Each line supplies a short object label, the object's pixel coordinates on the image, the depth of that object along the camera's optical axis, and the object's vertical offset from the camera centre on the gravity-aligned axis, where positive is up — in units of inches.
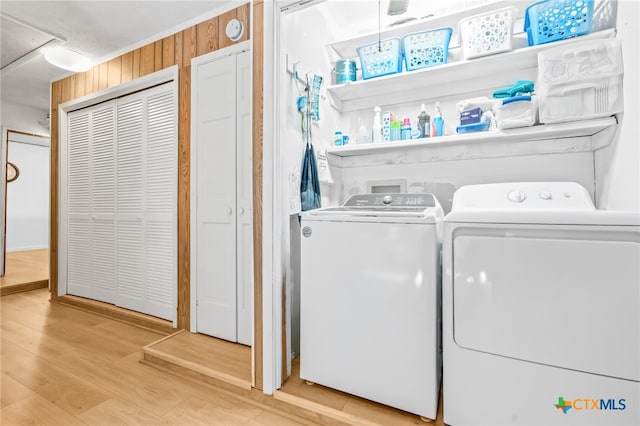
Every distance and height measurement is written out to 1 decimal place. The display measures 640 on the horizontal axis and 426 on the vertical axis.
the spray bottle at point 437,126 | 76.7 +23.5
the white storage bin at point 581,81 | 53.1 +25.6
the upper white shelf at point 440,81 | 65.9 +35.9
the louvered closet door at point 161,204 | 99.7 +4.5
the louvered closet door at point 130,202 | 108.1 +5.5
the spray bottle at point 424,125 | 78.4 +24.5
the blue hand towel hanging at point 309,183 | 72.7 +8.2
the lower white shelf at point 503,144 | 59.6 +17.6
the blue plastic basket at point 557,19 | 57.7 +40.6
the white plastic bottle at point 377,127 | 83.6 +25.6
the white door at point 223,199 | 85.0 +5.1
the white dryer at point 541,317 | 40.4 -15.9
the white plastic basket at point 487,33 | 65.2 +42.2
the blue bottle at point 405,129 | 80.0 +23.8
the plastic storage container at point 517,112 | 61.6 +22.3
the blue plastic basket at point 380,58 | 77.4 +43.1
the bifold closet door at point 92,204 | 118.0 +5.5
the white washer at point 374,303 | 51.3 -17.1
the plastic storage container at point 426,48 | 72.8 +42.9
